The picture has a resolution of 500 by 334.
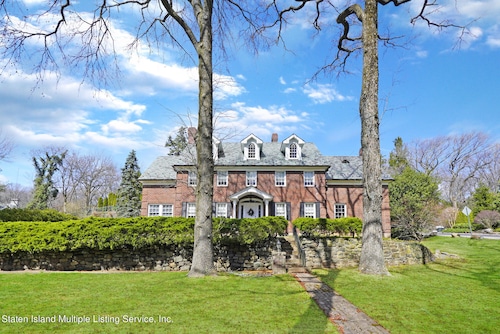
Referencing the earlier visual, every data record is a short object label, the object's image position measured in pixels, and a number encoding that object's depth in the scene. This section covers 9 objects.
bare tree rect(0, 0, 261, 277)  8.01
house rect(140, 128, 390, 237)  22.20
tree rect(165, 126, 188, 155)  34.27
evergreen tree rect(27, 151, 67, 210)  35.38
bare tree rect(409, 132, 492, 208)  37.14
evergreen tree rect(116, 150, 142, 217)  32.09
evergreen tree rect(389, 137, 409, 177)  38.91
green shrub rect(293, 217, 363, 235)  15.70
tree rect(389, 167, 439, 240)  20.16
